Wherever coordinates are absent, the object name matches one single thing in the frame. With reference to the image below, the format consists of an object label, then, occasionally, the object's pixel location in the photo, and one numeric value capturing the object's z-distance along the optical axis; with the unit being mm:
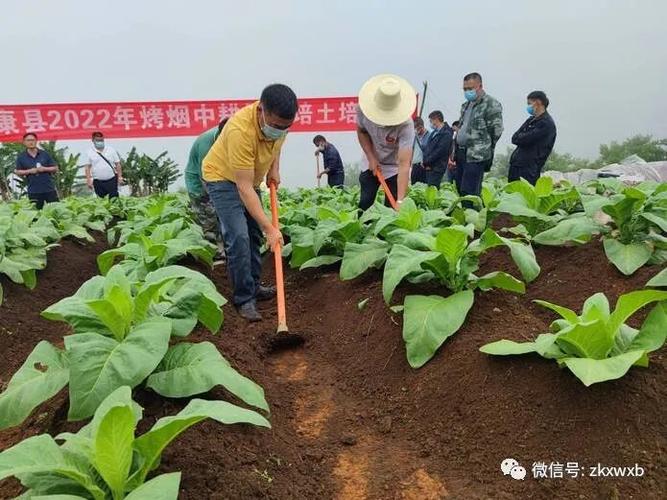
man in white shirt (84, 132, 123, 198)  9586
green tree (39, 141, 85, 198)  16656
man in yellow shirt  3279
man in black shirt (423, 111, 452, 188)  8289
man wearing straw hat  4867
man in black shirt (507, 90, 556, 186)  6914
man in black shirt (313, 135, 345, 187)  12352
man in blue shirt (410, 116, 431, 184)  10432
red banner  15164
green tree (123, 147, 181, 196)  17984
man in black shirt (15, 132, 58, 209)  8859
